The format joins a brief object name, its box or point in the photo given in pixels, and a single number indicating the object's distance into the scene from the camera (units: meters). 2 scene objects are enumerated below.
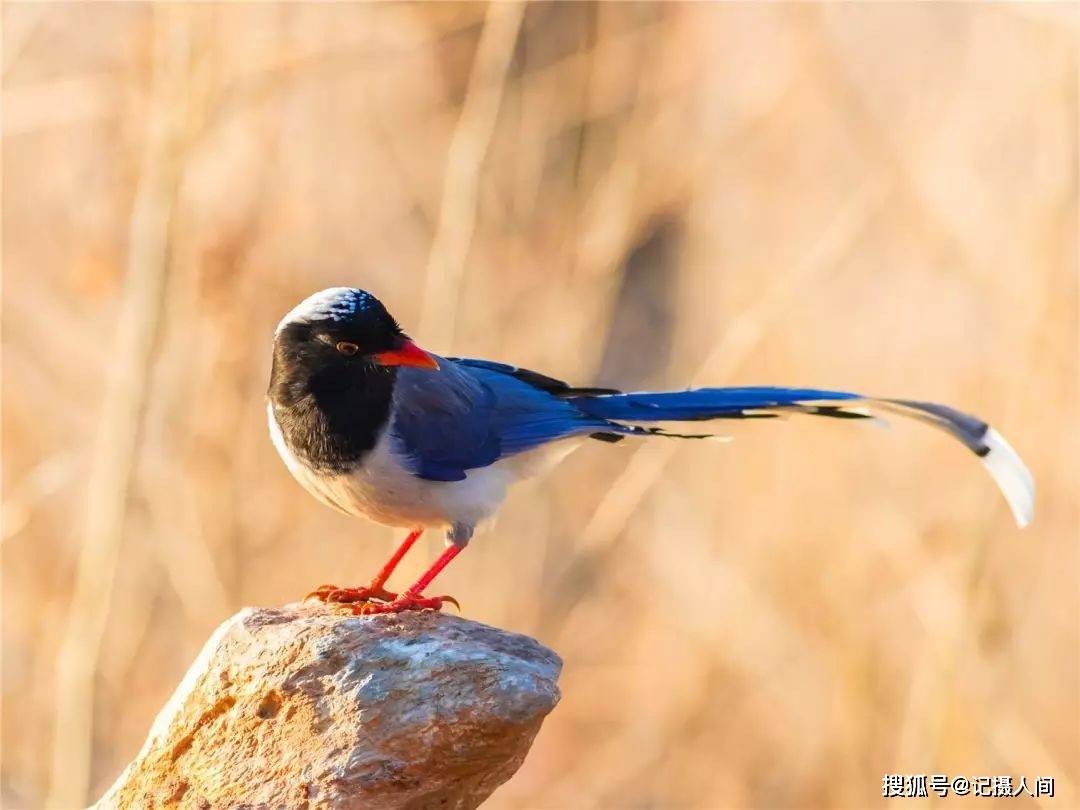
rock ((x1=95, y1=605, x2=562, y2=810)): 6.96
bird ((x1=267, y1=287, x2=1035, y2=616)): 8.20
